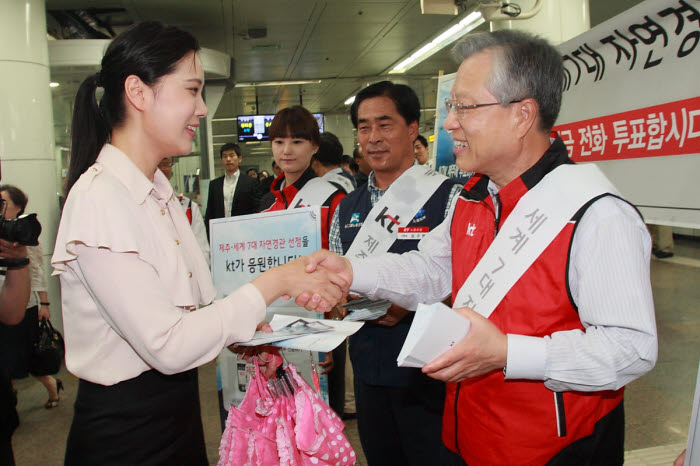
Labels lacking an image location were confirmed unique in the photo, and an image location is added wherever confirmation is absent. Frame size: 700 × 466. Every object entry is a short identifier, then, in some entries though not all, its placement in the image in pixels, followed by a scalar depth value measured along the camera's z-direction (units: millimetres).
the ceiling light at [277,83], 13273
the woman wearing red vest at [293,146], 3078
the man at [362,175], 5145
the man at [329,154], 3736
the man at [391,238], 1955
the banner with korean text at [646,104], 1983
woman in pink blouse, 1147
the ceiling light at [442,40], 8294
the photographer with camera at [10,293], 1566
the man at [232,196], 6301
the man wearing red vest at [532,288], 1117
